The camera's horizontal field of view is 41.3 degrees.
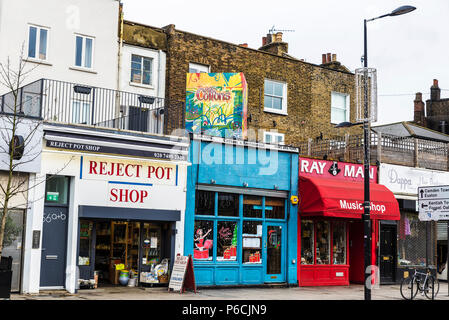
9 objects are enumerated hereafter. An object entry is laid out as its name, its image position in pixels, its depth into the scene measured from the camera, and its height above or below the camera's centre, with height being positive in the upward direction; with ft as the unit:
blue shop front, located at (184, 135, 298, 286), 64.39 +2.06
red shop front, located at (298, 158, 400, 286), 70.28 +1.80
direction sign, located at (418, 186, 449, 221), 59.52 +3.17
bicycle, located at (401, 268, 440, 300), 61.82 -5.02
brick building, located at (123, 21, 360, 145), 80.53 +23.05
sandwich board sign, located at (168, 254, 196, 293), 58.65 -4.69
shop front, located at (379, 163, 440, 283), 80.59 +0.68
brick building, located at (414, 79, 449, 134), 162.30 +33.60
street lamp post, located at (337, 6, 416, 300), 54.95 +5.16
